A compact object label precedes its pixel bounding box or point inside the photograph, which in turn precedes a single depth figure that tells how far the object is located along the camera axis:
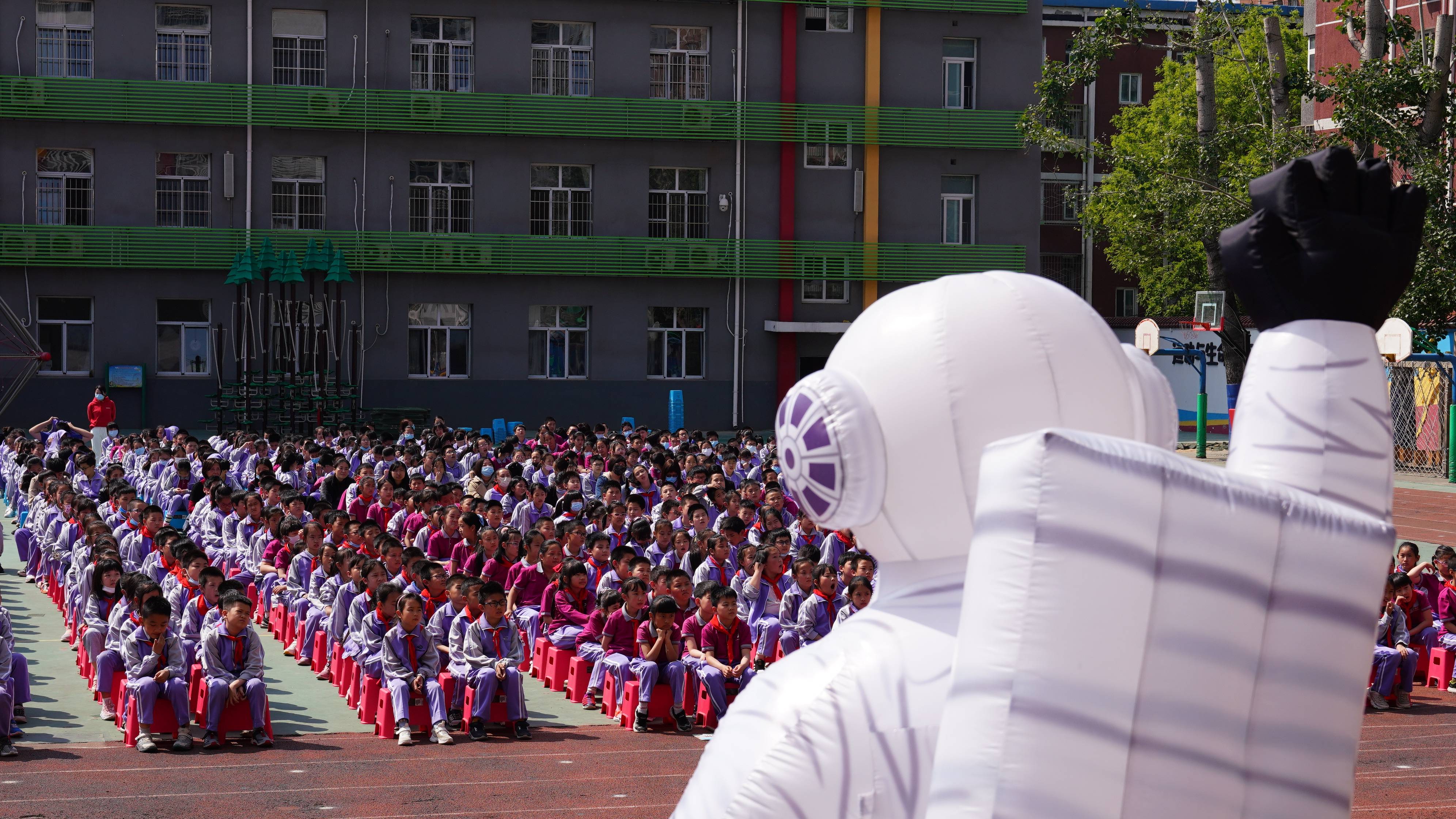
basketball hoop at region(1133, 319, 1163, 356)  29.06
